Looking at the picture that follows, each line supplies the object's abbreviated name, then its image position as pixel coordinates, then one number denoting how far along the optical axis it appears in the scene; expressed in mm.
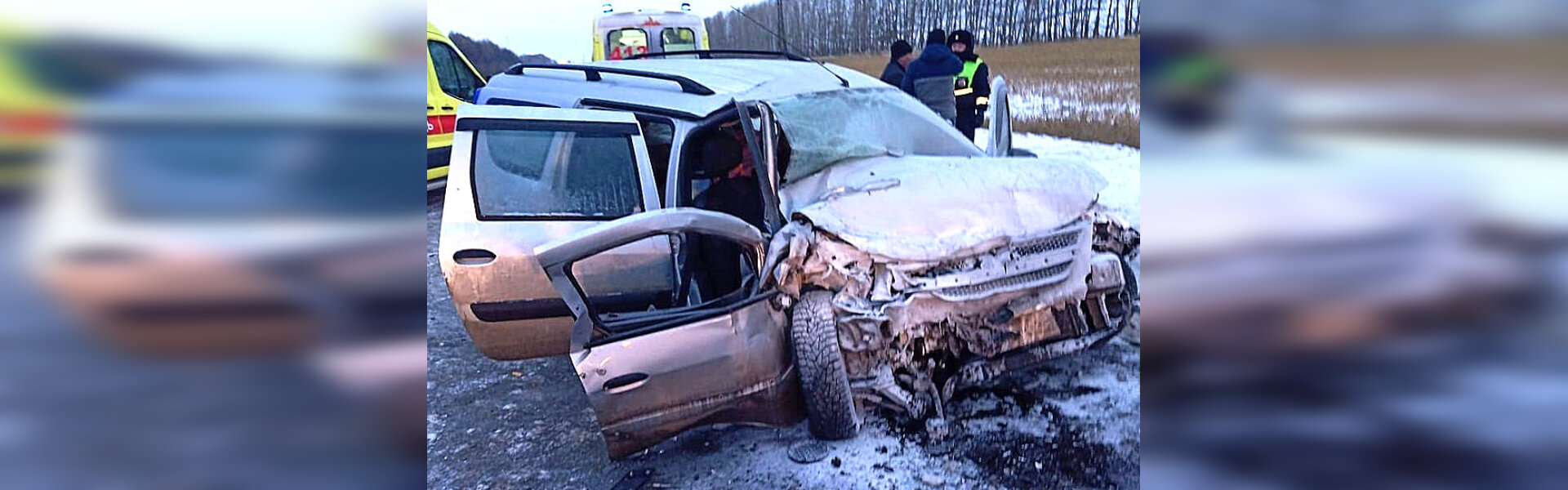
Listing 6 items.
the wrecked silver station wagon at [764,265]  2580
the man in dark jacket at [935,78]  6480
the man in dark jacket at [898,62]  7168
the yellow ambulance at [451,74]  6809
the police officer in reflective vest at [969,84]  6895
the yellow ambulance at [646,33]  12211
